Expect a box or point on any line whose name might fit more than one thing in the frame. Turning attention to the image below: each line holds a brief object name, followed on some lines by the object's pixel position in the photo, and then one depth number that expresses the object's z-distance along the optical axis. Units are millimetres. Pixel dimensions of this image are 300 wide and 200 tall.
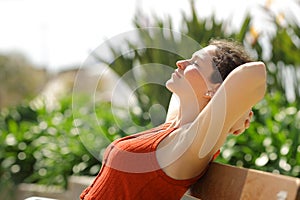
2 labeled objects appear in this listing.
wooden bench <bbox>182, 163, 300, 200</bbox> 4162
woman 4424
